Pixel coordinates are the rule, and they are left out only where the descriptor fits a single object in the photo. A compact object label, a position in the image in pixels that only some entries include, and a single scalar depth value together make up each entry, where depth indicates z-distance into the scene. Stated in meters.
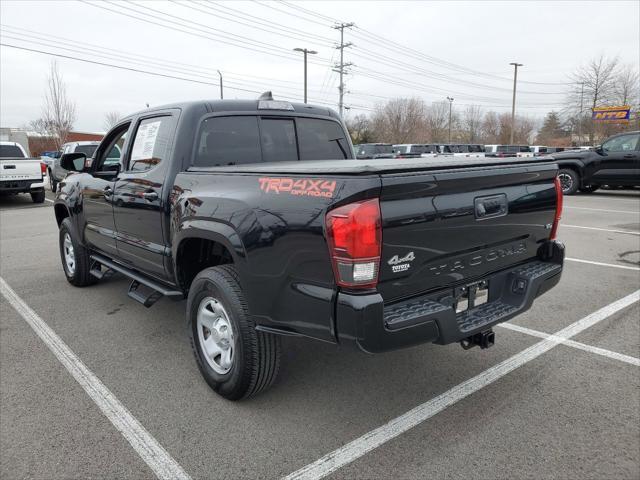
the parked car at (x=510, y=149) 25.71
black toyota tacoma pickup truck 2.32
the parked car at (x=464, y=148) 27.34
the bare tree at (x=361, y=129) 59.75
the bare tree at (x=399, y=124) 66.94
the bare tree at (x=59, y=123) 38.16
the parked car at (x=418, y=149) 26.29
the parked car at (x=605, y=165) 13.76
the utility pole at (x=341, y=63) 46.66
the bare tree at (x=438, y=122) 72.26
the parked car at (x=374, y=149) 26.06
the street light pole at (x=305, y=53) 40.26
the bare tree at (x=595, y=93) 48.72
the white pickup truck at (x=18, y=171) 13.96
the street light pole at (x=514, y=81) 54.38
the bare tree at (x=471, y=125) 83.97
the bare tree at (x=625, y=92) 48.51
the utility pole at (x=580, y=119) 50.06
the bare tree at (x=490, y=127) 80.88
